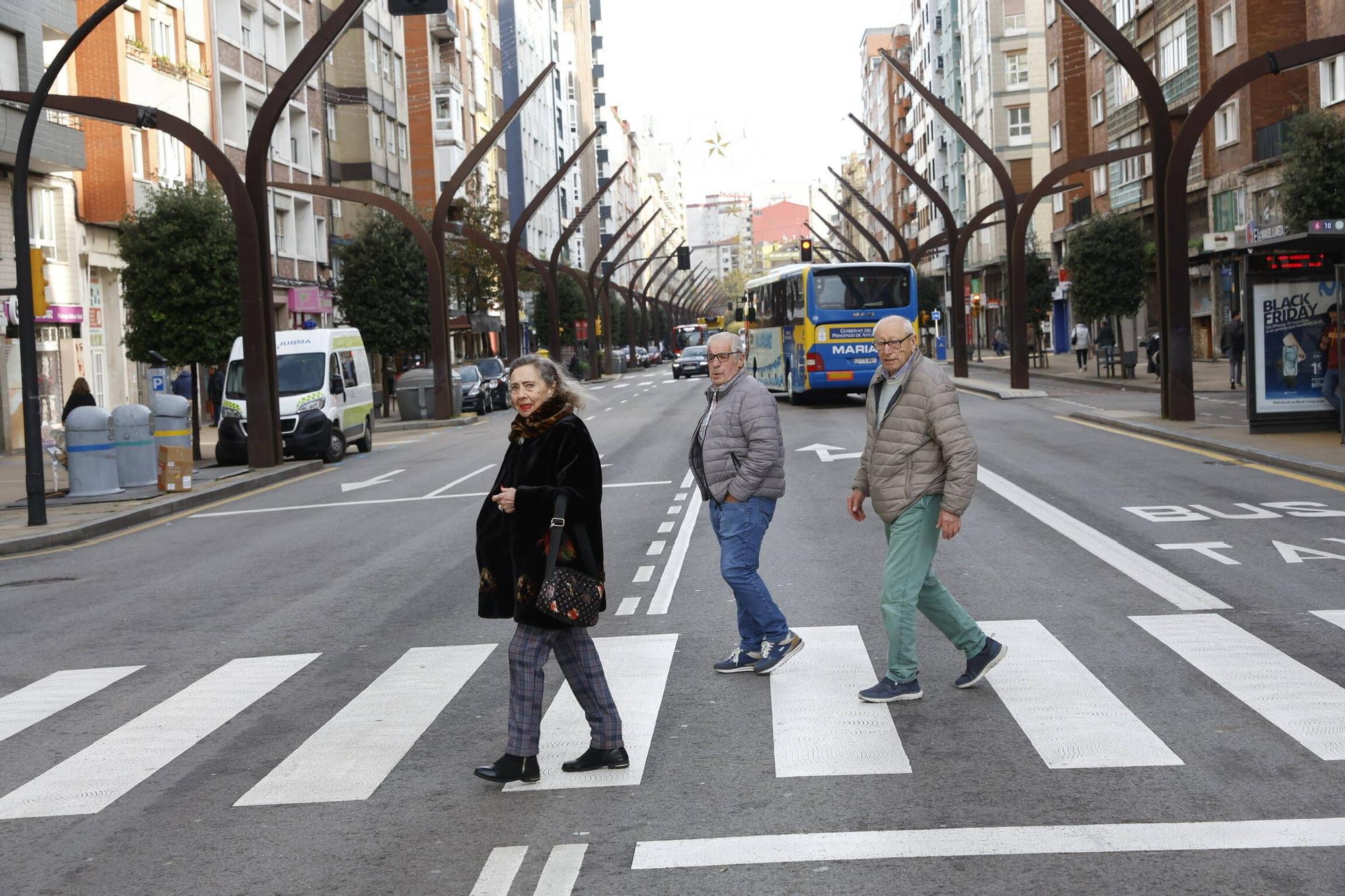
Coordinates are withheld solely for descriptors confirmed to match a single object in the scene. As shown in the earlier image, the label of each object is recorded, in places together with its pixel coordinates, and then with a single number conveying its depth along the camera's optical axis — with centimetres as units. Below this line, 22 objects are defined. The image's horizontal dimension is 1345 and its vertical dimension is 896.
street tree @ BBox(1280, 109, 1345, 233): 3111
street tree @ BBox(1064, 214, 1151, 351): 4291
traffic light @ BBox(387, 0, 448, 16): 1920
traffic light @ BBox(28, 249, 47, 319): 1883
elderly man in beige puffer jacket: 712
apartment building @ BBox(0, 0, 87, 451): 3194
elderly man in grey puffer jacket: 782
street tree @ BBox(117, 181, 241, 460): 2898
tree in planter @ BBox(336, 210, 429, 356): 4856
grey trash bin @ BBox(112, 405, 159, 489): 2273
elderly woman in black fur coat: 597
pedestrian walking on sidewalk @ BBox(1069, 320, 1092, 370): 4797
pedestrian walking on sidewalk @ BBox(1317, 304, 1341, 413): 2114
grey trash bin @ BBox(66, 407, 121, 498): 2147
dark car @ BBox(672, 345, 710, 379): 6862
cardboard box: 2156
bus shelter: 2144
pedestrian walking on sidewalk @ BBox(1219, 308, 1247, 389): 3416
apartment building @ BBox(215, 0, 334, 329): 4725
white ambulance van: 2698
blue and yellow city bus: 3512
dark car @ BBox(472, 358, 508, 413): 4612
